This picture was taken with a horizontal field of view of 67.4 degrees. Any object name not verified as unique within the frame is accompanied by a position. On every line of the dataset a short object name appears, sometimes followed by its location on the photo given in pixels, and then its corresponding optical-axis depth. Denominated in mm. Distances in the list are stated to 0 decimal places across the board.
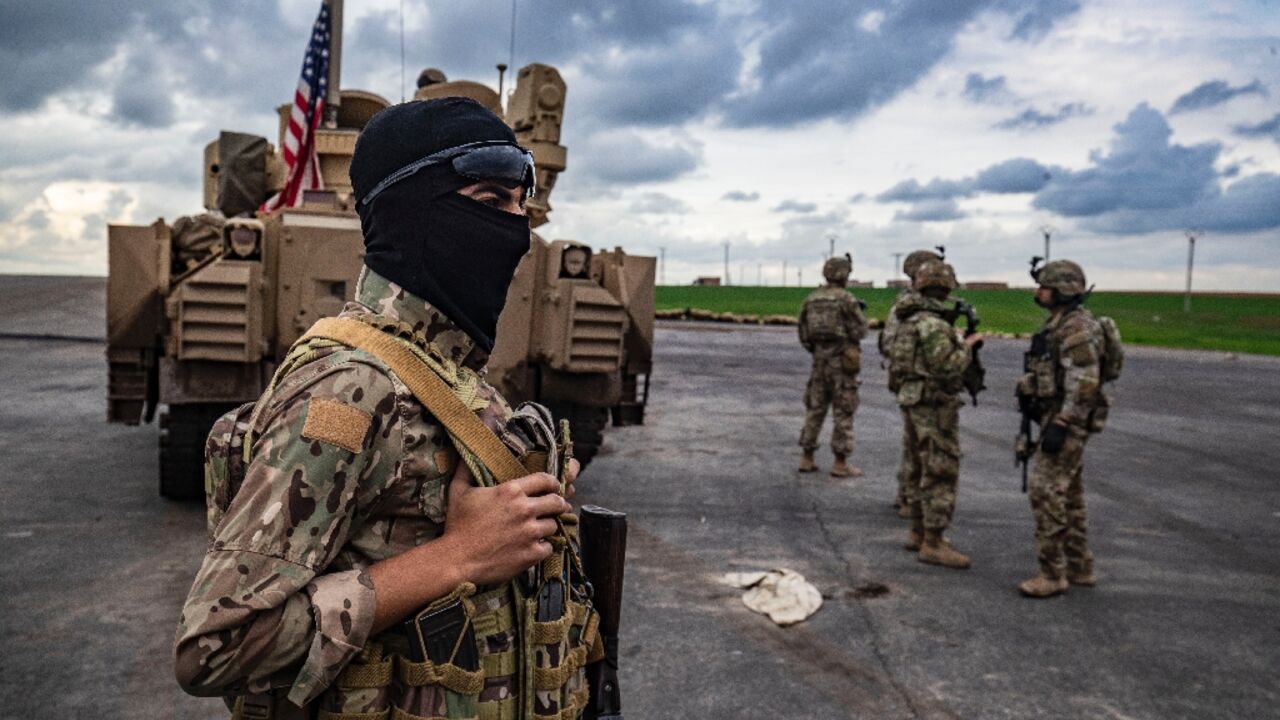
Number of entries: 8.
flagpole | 9281
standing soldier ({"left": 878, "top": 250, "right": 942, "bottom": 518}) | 6637
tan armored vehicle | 6375
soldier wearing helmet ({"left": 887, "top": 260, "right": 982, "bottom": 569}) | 6117
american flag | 8312
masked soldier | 1329
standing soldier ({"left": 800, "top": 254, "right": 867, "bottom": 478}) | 8844
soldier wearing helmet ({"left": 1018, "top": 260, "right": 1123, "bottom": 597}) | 5543
